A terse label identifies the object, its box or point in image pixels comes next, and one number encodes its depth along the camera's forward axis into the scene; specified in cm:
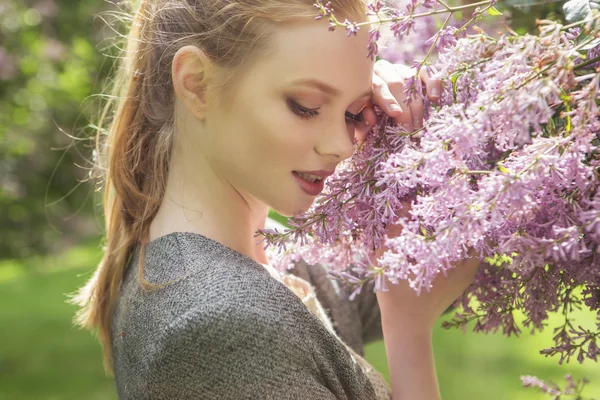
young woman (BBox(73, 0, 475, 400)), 134
